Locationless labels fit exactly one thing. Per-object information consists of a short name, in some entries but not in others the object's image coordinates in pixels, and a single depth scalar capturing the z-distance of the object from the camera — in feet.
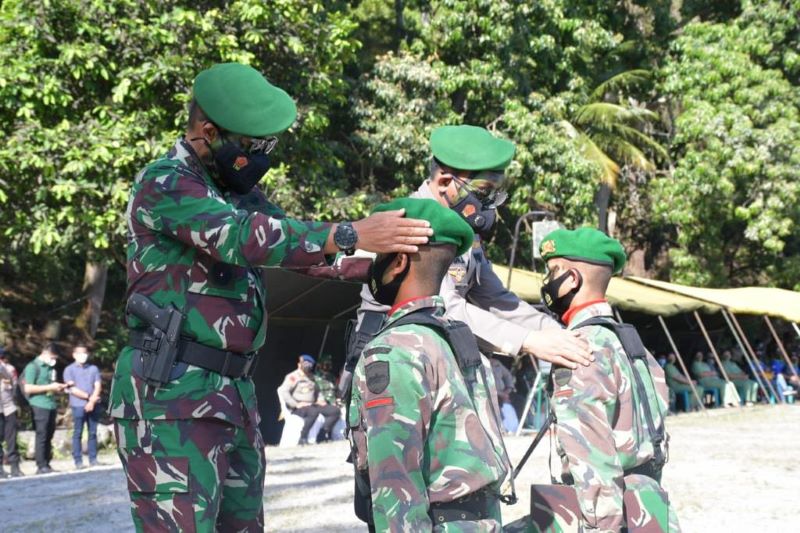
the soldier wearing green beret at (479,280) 11.95
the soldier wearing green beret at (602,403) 11.76
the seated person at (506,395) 46.34
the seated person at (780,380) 71.26
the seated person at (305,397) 47.80
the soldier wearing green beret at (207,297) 9.80
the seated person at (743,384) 69.72
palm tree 69.51
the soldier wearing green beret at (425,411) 9.30
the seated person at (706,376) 69.00
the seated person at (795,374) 72.75
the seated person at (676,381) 64.75
